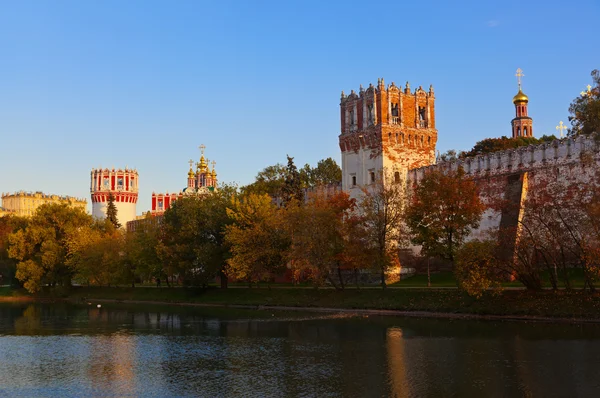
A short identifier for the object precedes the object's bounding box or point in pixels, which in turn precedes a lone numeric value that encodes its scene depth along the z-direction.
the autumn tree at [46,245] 66.44
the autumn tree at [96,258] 63.81
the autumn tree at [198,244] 54.31
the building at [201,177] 116.62
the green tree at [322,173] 85.69
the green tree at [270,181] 80.29
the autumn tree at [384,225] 44.66
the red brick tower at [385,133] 55.12
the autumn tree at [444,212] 40.53
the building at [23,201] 171.62
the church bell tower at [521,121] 104.69
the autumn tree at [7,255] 73.38
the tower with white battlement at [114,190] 105.31
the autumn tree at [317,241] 45.53
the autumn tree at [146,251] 59.41
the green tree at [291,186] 64.81
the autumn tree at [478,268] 34.88
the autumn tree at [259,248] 49.81
